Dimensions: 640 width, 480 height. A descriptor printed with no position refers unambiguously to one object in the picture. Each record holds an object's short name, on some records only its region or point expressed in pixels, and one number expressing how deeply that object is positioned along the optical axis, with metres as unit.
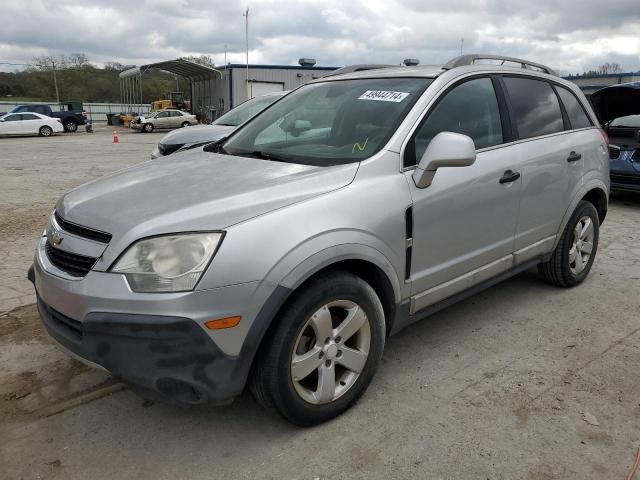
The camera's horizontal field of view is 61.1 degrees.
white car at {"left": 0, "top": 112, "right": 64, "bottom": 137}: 26.41
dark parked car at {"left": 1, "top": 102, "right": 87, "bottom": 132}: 31.05
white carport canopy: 35.34
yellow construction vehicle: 43.53
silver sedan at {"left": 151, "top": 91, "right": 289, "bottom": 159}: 7.82
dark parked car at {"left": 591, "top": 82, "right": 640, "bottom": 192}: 7.05
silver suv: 2.20
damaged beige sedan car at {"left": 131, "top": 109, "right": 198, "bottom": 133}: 33.53
